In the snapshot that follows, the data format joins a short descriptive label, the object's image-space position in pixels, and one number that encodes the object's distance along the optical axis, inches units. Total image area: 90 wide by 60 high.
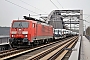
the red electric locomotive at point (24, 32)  925.2
